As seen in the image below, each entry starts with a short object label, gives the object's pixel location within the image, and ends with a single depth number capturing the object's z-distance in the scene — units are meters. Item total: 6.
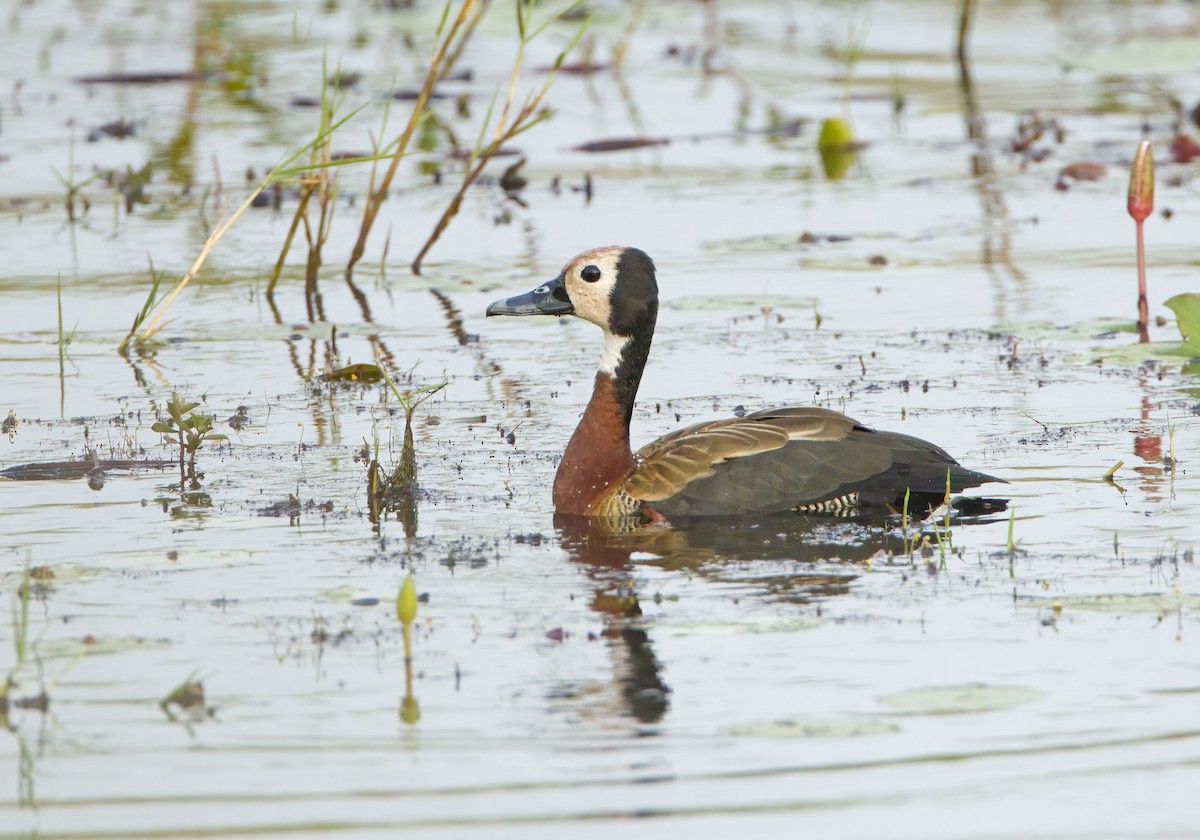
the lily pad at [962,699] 10.76
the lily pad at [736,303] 21.98
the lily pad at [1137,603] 12.23
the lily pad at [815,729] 10.45
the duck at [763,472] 15.12
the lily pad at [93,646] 11.63
